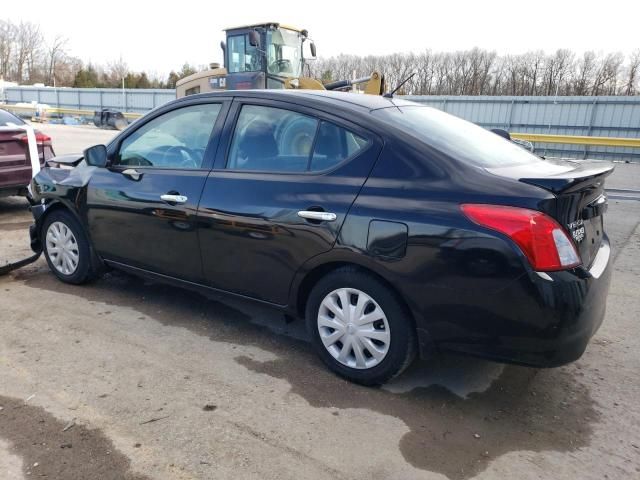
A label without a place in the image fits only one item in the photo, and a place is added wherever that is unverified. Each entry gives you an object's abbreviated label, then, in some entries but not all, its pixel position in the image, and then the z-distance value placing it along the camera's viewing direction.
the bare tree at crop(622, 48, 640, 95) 41.91
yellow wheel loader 12.80
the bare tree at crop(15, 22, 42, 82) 68.50
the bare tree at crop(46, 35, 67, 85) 69.31
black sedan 2.56
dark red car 6.86
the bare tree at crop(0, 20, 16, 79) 66.75
